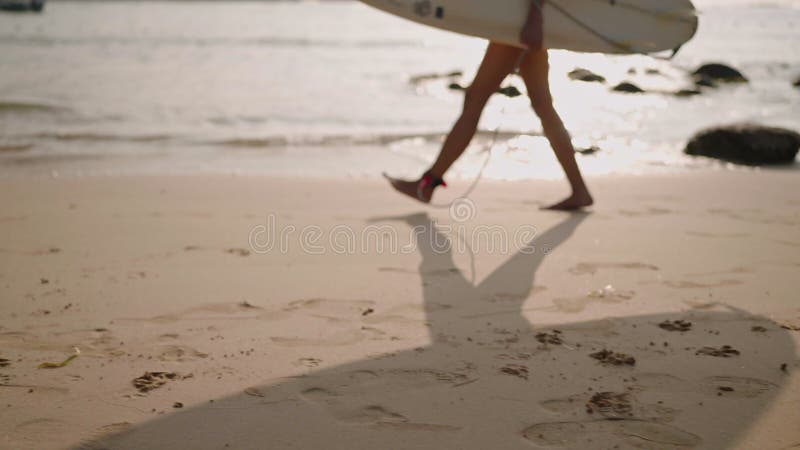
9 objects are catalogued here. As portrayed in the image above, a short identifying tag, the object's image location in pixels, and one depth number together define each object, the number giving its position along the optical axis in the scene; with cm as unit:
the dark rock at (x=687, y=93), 1258
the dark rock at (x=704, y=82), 1400
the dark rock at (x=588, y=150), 713
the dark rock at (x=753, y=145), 636
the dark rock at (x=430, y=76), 1420
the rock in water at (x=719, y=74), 1466
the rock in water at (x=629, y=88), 1289
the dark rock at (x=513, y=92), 1172
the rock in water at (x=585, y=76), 1441
